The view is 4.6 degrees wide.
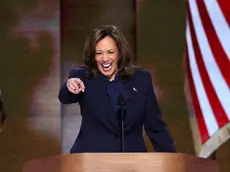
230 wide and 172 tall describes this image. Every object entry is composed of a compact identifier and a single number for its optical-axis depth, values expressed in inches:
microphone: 503.3
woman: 509.3
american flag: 563.3
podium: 487.2
